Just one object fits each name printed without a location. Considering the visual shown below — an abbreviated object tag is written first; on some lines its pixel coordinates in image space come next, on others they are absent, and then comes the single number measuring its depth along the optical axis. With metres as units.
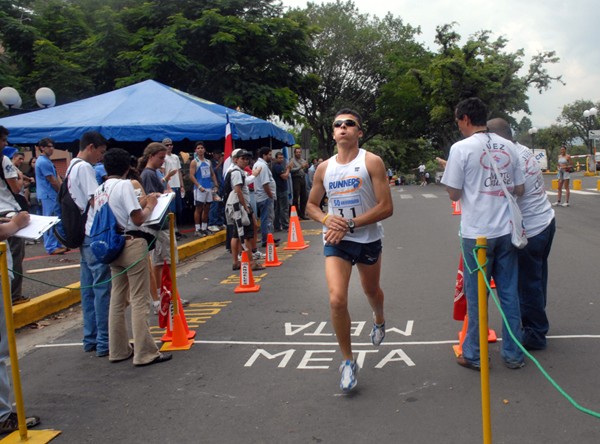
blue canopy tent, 12.64
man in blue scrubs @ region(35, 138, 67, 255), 10.20
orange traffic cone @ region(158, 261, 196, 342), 5.75
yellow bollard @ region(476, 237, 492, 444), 2.86
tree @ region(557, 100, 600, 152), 71.09
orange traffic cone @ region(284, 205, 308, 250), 11.66
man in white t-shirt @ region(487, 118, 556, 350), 4.88
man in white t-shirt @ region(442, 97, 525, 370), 4.45
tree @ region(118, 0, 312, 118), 21.08
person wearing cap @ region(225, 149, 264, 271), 8.85
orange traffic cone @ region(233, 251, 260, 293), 7.71
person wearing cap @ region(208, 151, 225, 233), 14.05
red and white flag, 10.07
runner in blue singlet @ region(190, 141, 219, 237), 13.23
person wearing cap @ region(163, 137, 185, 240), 11.89
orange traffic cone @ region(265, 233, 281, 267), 9.70
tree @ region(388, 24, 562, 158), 42.28
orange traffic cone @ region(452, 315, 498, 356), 4.85
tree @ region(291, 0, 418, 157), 48.44
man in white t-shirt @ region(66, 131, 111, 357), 5.49
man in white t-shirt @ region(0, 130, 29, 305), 5.79
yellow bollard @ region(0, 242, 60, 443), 3.65
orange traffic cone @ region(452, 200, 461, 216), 16.51
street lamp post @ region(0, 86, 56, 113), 14.01
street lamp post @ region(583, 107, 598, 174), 41.10
